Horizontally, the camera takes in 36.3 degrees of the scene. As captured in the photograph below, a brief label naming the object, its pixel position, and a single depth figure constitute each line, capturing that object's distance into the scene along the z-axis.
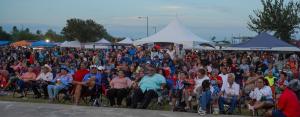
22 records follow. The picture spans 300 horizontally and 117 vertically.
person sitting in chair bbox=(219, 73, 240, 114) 11.22
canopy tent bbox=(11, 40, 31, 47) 64.96
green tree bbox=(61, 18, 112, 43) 89.25
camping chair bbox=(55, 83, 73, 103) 13.62
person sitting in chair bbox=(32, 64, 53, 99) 14.33
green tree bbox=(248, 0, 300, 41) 39.41
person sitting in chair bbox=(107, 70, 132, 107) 12.52
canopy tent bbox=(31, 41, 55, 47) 56.77
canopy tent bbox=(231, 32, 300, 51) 23.75
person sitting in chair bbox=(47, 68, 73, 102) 13.55
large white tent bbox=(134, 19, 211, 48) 23.78
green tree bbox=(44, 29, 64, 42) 121.69
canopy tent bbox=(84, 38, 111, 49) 52.56
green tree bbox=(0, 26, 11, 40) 96.38
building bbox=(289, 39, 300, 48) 40.26
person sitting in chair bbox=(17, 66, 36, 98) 14.66
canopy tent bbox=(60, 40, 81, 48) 55.79
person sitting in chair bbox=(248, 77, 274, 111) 10.87
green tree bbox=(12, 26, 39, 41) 117.25
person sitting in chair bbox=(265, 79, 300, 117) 7.44
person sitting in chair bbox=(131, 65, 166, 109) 11.98
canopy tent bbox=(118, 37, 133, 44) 48.20
